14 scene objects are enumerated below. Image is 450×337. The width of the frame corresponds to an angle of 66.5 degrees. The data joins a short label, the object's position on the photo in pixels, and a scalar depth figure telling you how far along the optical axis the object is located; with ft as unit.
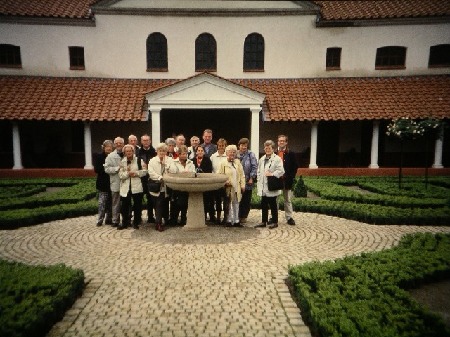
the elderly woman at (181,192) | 27.07
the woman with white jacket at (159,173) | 26.49
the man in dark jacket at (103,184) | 27.53
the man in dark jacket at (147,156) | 27.71
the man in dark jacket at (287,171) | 28.25
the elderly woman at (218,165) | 28.09
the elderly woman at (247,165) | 28.57
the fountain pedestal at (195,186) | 24.84
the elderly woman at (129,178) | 26.63
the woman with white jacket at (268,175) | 26.99
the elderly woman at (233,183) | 27.43
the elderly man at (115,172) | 26.81
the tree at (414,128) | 41.73
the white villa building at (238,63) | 56.80
